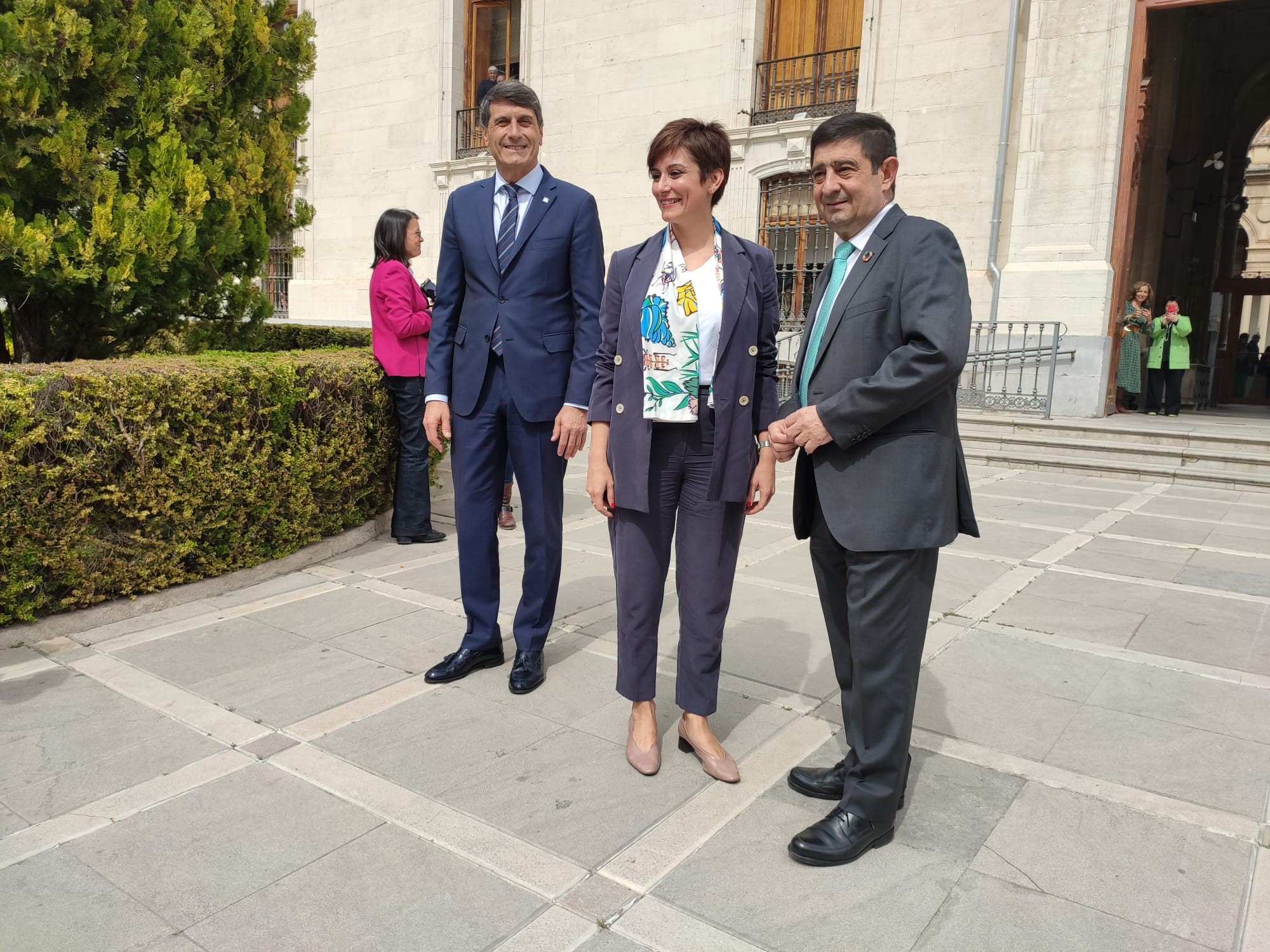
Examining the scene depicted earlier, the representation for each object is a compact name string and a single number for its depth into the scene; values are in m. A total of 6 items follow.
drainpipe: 12.30
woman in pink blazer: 5.77
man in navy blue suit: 3.62
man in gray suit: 2.40
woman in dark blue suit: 2.85
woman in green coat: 12.89
